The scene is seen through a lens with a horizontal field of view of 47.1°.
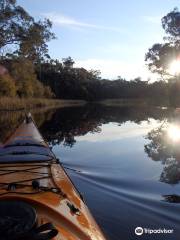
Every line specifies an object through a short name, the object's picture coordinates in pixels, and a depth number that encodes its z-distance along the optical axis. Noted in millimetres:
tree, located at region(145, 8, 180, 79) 17393
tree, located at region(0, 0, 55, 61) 14187
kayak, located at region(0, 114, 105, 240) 1174
